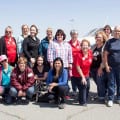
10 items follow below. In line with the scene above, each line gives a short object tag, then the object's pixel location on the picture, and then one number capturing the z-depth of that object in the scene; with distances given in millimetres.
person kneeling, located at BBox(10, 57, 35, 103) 7492
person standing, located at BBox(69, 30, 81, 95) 8244
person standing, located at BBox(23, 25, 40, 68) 8266
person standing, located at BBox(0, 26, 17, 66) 8227
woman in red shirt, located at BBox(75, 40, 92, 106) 7438
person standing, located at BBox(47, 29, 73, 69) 7930
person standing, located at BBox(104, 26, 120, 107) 7172
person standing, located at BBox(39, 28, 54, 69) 8414
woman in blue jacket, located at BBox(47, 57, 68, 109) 7259
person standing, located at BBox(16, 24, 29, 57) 8414
